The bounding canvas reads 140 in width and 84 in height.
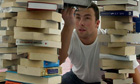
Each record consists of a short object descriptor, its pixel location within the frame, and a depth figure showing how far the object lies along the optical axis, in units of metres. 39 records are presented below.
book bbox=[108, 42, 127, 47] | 1.71
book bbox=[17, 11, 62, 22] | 1.51
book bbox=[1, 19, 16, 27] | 1.74
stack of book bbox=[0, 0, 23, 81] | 1.74
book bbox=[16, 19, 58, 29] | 1.49
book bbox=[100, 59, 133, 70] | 1.73
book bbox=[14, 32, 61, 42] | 1.48
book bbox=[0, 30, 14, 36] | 1.76
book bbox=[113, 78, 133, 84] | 1.75
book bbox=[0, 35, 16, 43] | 1.76
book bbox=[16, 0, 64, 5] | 1.50
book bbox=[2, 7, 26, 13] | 1.67
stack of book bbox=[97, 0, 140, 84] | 1.71
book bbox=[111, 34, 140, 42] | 1.71
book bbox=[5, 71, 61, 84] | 1.51
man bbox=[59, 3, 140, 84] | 2.31
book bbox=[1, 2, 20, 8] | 1.68
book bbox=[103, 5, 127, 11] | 1.70
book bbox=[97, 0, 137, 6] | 1.68
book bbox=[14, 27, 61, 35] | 1.51
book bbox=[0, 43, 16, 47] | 1.75
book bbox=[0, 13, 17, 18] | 1.76
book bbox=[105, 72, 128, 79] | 1.75
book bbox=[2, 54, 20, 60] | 1.72
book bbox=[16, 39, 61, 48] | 1.50
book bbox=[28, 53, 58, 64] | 1.50
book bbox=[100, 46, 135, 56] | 1.71
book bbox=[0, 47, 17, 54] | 1.75
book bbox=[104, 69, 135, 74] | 1.72
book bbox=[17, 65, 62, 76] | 1.50
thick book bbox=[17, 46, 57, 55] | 1.52
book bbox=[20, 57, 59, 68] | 1.51
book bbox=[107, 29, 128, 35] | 1.71
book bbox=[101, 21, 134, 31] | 1.71
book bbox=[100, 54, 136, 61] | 1.73
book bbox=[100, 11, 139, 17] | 1.72
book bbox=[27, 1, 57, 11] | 1.48
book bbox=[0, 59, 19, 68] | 1.75
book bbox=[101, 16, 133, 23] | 1.74
